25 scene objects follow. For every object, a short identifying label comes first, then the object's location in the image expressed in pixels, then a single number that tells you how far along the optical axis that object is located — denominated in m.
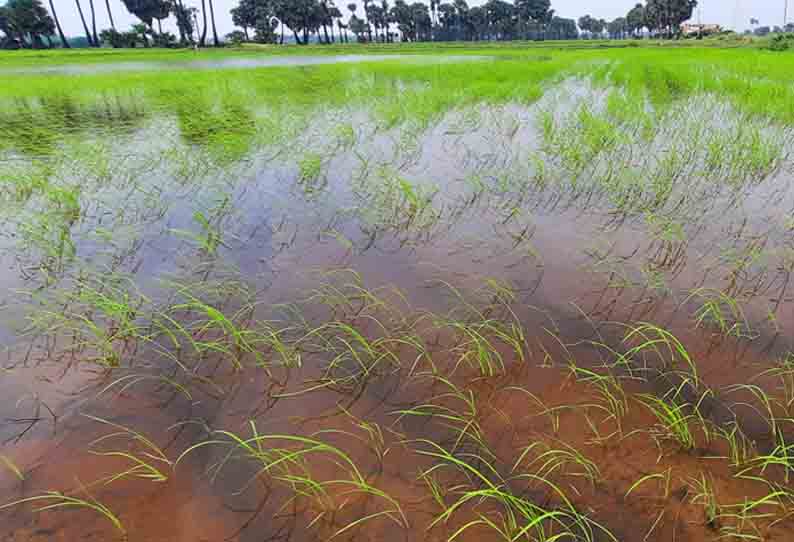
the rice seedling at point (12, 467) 1.48
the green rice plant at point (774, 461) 1.37
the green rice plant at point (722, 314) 2.09
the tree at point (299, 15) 57.69
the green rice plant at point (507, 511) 1.27
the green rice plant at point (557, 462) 1.44
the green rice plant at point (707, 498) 1.28
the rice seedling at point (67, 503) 1.33
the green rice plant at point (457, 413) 1.59
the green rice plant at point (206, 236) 3.14
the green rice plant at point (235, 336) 2.04
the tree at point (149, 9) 49.91
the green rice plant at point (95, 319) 2.08
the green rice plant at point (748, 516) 1.24
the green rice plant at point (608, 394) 1.67
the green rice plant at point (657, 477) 1.37
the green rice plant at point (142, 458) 1.48
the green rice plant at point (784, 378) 1.68
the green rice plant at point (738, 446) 1.45
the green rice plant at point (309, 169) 4.58
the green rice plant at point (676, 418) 1.52
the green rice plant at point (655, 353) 1.91
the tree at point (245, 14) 60.46
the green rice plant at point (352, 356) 1.92
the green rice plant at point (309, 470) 1.36
